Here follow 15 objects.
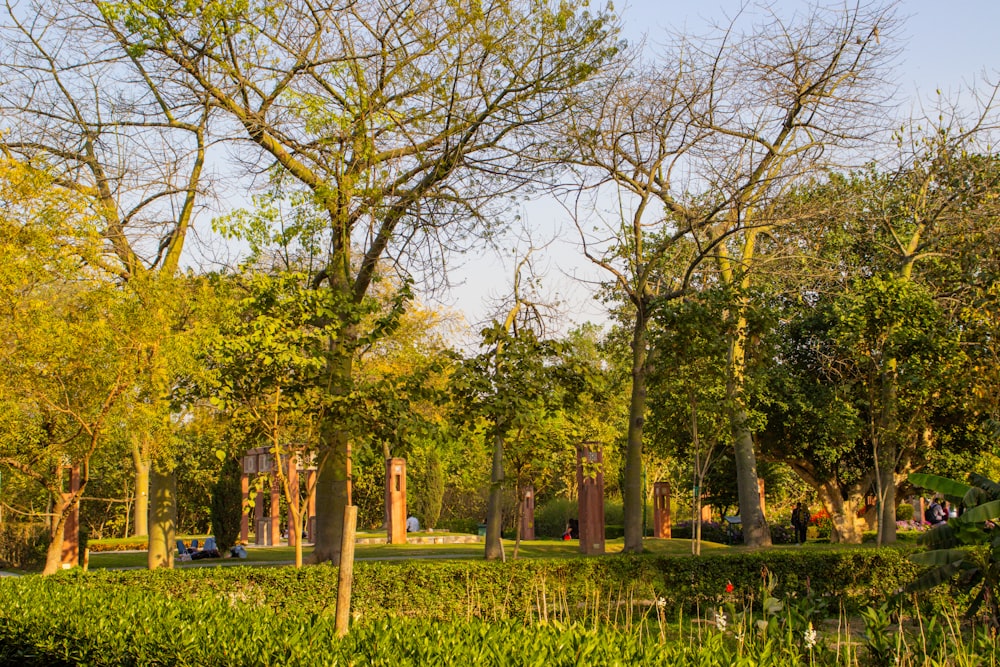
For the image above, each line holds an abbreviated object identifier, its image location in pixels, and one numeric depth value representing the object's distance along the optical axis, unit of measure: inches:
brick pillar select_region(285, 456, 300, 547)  1108.5
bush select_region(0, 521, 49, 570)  1029.2
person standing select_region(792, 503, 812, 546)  1300.4
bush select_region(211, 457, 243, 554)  1152.2
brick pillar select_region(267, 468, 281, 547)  942.9
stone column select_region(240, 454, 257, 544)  1168.2
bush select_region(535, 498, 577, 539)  1574.8
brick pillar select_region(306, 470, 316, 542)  1313.2
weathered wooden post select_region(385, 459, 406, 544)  1154.7
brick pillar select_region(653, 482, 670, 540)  1316.4
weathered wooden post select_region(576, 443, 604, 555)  948.6
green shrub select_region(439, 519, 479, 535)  1587.1
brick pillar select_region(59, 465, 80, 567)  883.4
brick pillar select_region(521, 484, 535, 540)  1360.7
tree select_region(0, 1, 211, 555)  515.8
